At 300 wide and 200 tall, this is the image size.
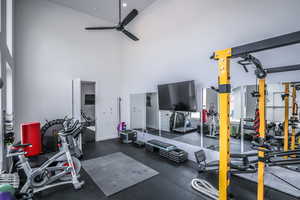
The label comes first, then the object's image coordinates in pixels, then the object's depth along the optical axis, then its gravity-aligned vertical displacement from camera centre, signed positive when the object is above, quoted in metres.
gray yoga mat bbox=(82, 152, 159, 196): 2.93 -1.75
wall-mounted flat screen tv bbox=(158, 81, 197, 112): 3.92 +0.10
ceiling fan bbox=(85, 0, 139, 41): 3.70 +2.22
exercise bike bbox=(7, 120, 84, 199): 2.53 -1.46
